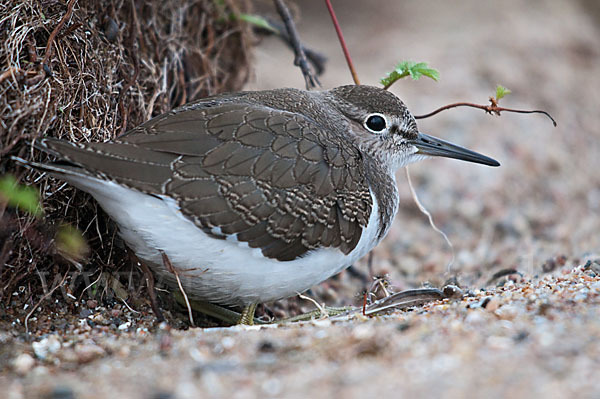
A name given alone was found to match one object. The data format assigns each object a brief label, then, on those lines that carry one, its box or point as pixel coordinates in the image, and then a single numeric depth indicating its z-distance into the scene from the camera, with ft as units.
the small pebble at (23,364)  16.18
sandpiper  19.85
